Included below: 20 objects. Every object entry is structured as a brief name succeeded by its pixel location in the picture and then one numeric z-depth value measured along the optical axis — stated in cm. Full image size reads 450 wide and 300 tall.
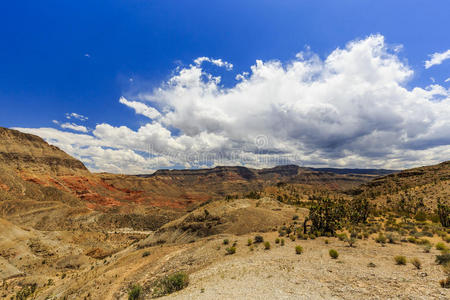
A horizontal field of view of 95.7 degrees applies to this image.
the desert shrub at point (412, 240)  1714
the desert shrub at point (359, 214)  2856
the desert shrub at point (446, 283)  859
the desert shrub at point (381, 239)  1737
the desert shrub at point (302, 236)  2097
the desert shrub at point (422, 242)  1633
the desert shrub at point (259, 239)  2126
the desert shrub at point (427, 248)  1415
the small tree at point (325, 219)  2317
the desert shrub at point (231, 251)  1848
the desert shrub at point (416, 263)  1099
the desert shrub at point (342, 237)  1945
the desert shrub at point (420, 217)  3002
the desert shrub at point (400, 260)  1179
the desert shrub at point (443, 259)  1086
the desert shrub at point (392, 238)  1740
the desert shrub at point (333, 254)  1402
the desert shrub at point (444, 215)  2540
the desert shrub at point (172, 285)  1307
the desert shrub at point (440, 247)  1431
